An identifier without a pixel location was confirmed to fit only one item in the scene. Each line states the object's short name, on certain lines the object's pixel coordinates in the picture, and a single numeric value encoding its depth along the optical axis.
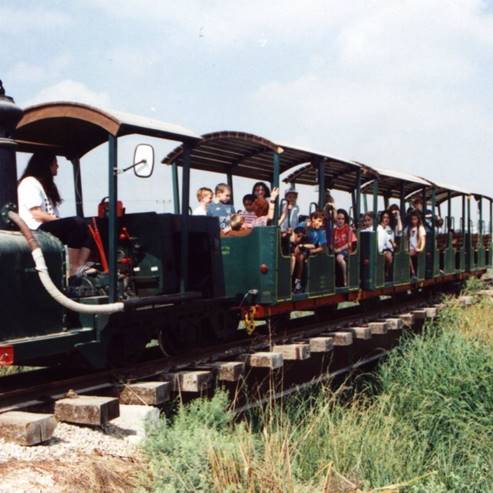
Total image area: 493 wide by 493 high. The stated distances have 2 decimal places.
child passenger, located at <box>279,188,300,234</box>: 10.10
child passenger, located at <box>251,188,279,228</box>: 9.62
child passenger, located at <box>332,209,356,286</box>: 11.83
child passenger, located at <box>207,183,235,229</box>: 9.72
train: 5.83
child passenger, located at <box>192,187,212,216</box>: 9.51
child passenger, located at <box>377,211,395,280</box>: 13.96
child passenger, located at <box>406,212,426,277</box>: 15.62
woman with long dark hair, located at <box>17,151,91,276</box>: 6.60
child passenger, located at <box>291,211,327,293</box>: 10.42
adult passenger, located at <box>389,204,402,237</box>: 15.06
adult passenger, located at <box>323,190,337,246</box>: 11.12
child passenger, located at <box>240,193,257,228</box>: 9.85
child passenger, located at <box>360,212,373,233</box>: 13.87
